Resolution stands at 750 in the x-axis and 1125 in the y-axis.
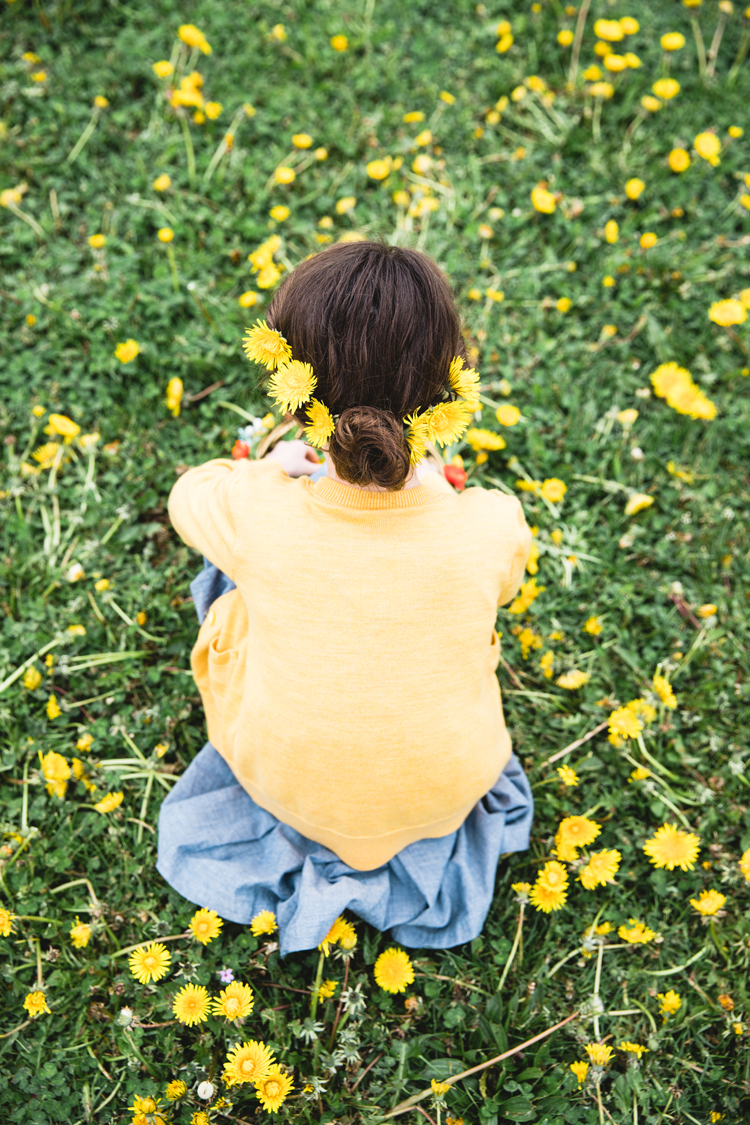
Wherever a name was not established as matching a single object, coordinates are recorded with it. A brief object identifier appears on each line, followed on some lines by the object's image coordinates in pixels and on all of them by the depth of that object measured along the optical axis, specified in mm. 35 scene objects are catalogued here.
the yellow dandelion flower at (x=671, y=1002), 1921
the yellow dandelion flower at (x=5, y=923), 1813
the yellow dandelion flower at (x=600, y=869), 1998
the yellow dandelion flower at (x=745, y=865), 1957
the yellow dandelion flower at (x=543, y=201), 3121
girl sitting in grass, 1424
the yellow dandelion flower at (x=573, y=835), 2010
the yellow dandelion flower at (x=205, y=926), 1845
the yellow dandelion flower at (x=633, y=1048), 1838
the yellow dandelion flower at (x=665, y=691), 2238
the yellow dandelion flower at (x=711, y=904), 1986
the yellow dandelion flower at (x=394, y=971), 1913
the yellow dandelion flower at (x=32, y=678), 2244
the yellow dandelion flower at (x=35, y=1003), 1804
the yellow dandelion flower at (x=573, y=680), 2327
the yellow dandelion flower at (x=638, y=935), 1973
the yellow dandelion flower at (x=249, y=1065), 1670
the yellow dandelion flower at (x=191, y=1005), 1746
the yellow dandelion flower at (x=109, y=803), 2018
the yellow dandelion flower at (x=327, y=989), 1846
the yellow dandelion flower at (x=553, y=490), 2600
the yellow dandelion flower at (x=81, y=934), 1888
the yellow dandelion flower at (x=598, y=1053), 1798
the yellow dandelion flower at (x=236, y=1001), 1717
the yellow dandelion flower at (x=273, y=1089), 1682
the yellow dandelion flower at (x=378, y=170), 3098
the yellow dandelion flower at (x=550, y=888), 1930
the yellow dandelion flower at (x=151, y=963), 1830
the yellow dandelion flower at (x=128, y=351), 2662
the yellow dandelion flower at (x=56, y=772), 2072
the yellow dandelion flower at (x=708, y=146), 3197
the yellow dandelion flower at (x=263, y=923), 1840
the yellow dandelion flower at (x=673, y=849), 2027
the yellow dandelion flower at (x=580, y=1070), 1814
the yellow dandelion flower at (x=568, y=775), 2123
